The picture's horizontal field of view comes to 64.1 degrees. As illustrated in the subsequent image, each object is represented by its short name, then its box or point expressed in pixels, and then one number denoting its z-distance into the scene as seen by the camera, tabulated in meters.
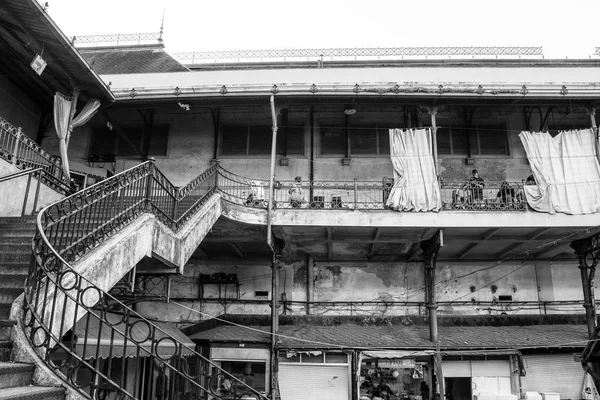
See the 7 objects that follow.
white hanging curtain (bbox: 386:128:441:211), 13.03
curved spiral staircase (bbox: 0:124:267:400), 4.54
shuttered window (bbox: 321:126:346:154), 16.12
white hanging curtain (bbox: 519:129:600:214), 12.81
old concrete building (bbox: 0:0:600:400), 12.80
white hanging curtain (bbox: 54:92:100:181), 12.52
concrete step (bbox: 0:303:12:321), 5.10
